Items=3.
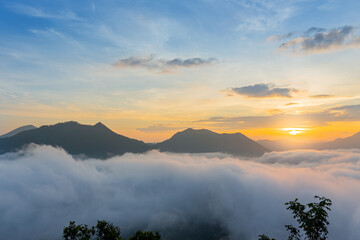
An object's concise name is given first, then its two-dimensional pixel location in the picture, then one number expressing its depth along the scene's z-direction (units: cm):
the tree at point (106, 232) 4919
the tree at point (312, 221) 3097
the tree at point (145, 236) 4588
